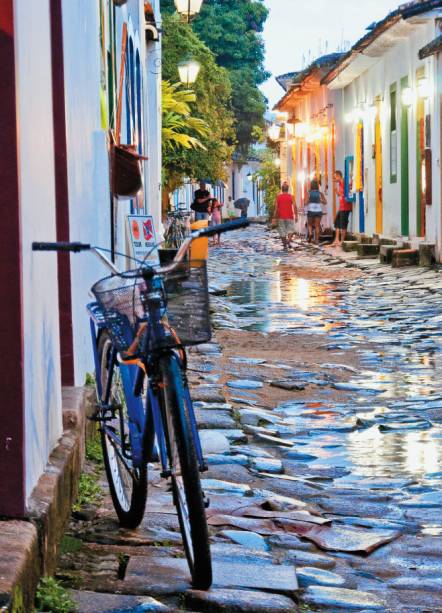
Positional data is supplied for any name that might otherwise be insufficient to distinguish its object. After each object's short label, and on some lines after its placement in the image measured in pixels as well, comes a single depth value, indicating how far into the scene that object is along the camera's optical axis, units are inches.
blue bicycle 155.1
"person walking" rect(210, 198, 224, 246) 1465.6
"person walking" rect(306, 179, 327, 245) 1316.4
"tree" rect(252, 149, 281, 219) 2021.4
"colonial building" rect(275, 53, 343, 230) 1382.9
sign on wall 464.1
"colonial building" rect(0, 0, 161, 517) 150.0
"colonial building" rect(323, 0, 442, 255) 813.2
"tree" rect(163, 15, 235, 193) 1224.8
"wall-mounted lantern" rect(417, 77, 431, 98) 830.5
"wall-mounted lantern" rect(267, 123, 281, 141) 1927.9
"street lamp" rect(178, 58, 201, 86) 1011.3
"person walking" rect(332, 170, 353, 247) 1213.7
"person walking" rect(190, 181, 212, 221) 1174.3
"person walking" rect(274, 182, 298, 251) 1270.9
